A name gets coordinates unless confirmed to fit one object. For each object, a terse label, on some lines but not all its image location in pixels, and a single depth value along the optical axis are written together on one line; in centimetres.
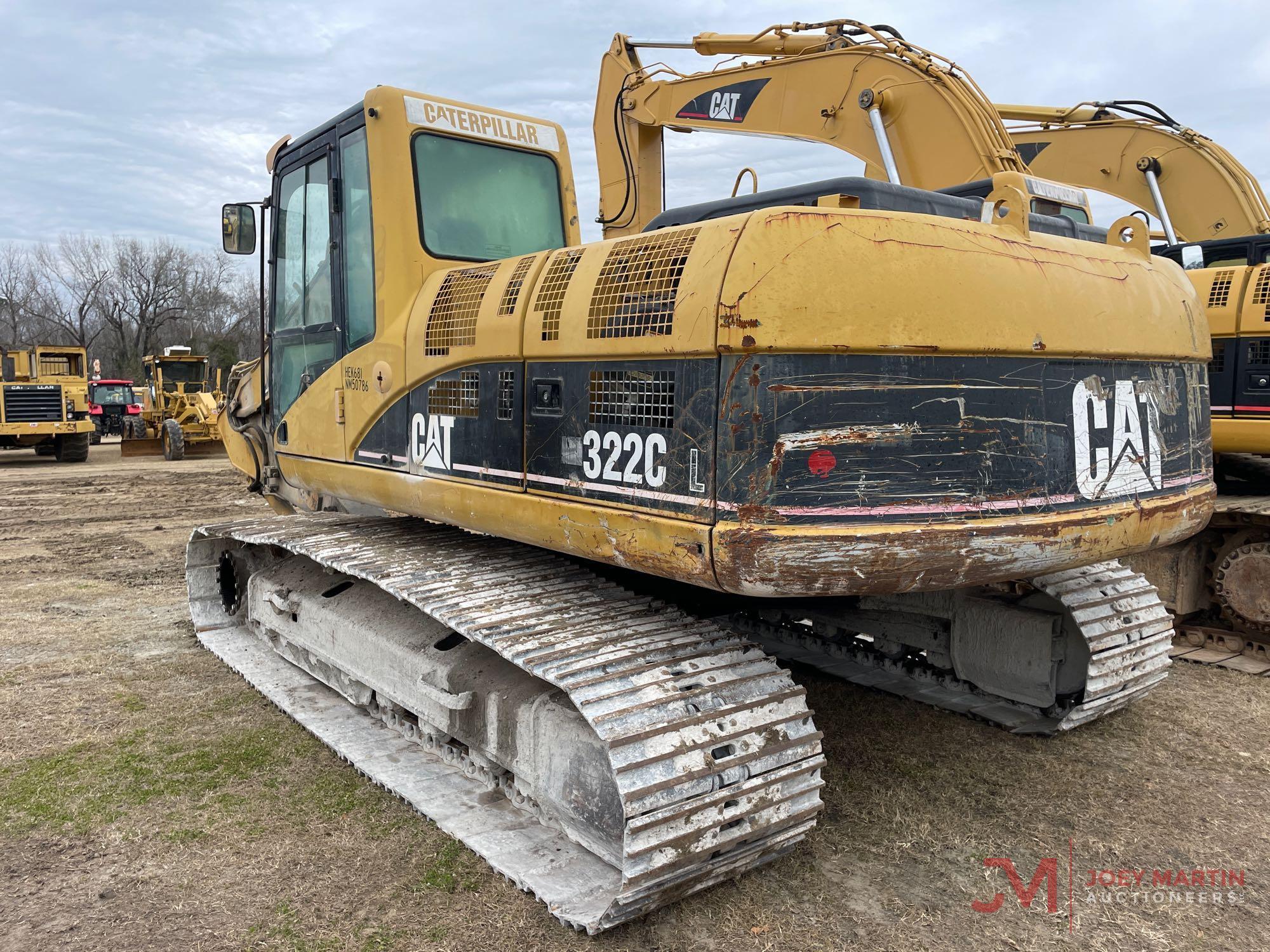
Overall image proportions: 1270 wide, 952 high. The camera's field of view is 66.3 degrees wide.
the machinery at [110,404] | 2892
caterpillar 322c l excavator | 262
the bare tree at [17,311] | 5522
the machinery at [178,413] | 2106
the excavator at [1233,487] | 591
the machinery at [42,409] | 1950
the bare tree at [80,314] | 5241
